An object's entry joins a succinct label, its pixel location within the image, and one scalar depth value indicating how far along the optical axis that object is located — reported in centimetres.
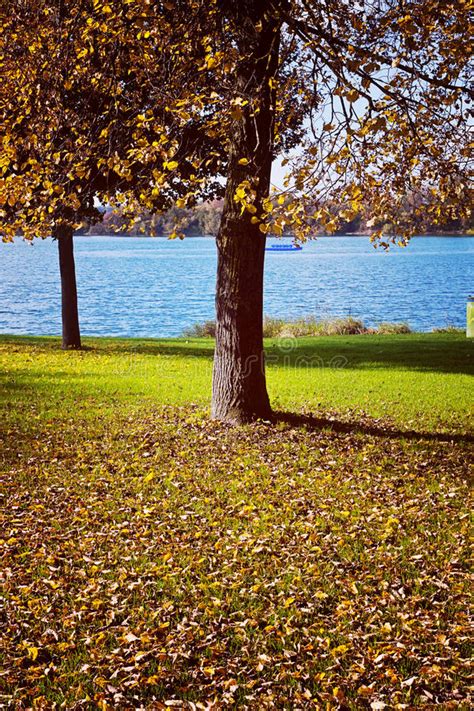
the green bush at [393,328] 2661
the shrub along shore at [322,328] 2586
